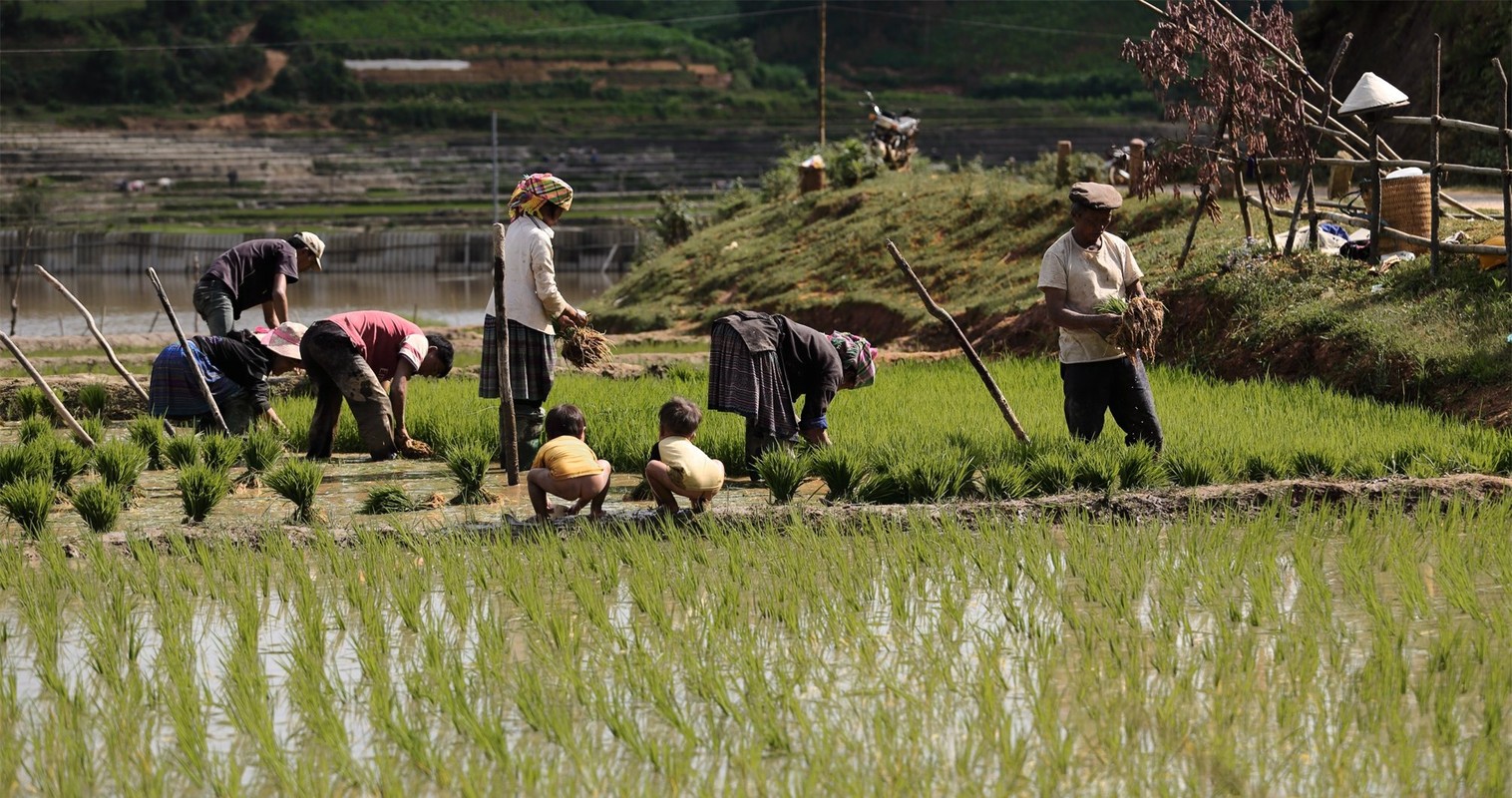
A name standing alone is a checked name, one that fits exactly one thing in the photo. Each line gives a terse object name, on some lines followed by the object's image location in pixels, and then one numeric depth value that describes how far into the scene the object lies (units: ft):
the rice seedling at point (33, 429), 52.85
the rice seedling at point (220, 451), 46.78
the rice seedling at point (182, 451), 47.24
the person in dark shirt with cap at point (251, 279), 57.26
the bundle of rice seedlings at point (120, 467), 44.78
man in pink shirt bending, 50.08
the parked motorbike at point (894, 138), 139.54
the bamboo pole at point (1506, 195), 59.67
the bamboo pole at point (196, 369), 51.26
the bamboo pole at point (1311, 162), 68.90
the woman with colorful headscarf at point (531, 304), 46.70
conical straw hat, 65.00
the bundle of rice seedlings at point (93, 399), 64.34
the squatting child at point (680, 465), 39.19
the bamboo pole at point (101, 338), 54.39
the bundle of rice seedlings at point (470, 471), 43.83
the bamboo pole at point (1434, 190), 62.08
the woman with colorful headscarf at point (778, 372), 44.73
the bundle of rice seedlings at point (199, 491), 41.22
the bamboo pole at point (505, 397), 45.01
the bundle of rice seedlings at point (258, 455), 47.16
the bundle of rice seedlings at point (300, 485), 41.29
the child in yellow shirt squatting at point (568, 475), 39.37
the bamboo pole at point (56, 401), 50.11
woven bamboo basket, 70.13
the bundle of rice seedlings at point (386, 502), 42.78
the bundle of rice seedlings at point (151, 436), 50.93
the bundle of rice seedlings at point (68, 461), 46.73
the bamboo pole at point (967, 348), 45.65
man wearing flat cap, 42.37
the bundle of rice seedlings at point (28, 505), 39.65
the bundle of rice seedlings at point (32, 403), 62.85
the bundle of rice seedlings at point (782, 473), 41.96
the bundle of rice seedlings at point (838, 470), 42.34
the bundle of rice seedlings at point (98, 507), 40.19
